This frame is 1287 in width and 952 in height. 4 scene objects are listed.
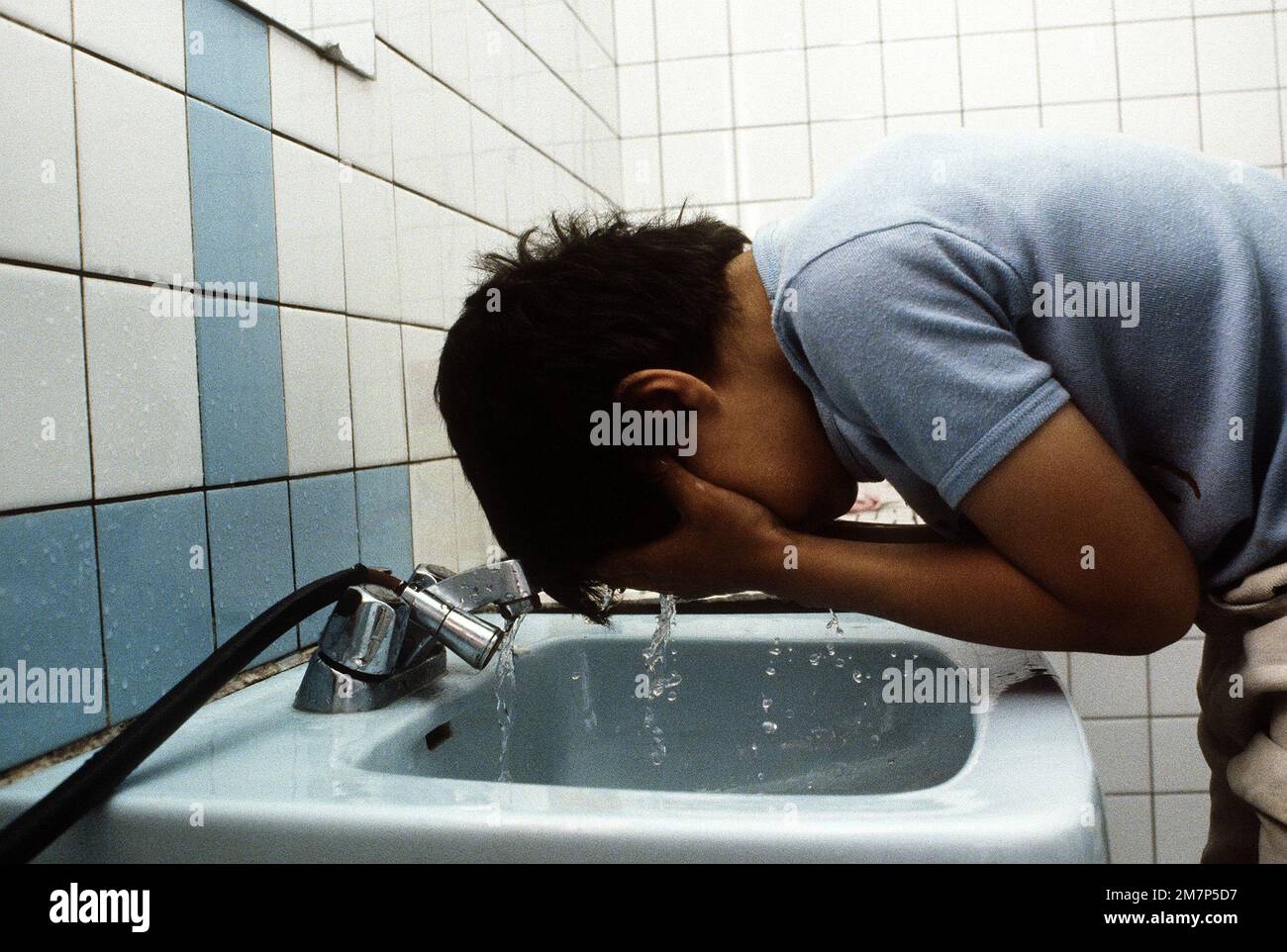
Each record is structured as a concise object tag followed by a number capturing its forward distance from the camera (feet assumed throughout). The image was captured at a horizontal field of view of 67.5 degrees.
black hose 1.33
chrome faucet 1.99
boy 1.57
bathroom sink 1.33
